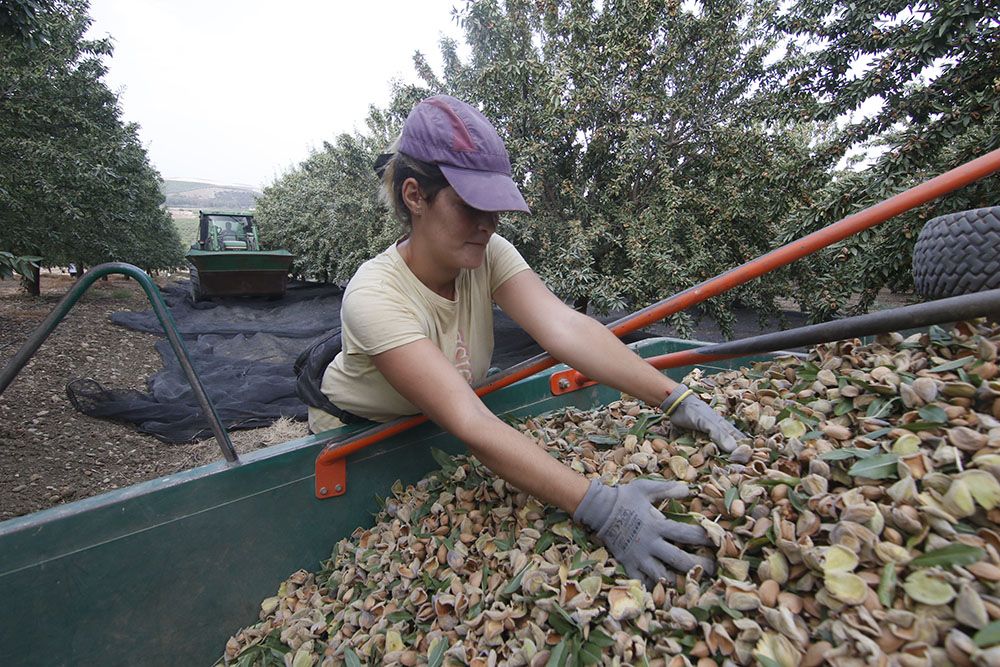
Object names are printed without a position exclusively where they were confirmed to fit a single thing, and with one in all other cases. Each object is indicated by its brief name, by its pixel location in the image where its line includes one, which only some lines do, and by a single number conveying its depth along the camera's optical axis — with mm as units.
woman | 1223
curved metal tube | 1311
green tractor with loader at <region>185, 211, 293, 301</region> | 9781
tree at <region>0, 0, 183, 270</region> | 6750
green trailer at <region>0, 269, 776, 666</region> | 1180
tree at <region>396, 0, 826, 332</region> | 4992
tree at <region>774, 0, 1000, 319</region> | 3209
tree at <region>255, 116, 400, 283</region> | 9633
